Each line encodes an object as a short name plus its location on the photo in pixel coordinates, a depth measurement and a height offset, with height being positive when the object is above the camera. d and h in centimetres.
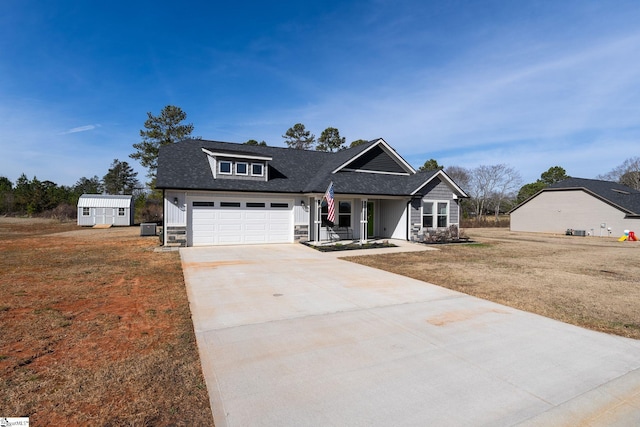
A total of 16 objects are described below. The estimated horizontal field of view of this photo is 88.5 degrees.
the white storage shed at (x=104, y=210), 3139 +40
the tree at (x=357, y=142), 3958 +898
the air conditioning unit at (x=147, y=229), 2144 -96
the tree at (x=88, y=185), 6612 +599
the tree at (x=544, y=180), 5059 +588
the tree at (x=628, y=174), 5081 +714
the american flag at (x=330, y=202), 1516 +61
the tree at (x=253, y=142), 4147 +930
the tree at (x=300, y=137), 4512 +1077
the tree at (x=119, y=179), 6275 +675
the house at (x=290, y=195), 1575 +106
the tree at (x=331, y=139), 4241 +983
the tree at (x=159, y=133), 3678 +932
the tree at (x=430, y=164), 4075 +646
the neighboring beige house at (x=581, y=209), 2684 +62
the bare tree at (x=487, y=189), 5328 +444
